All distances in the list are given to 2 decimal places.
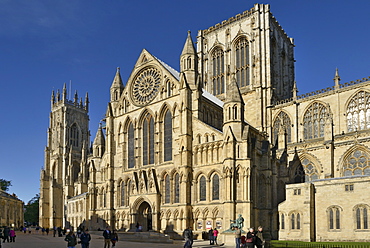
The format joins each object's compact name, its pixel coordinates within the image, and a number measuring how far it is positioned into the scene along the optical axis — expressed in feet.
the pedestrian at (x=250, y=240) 61.07
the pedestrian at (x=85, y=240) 72.33
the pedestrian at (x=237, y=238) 72.90
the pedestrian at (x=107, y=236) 85.84
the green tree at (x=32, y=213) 406.62
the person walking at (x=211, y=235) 108.47
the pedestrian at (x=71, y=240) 67.56
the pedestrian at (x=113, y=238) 90.79
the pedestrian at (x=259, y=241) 62.34
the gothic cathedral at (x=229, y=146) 127.44
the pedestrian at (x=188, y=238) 80.16
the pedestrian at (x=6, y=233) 116.06
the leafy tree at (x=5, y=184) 390.89
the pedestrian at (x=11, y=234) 121.28
